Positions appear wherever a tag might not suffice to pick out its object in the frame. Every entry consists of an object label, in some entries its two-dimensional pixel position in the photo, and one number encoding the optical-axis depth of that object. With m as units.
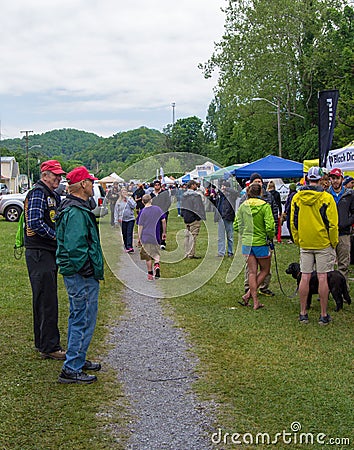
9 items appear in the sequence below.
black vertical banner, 12.55
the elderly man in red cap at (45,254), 6.37
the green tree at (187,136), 81.38
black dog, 8.49
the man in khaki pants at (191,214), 15.27
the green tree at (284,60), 42.97
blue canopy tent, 20.52
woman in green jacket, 9.08
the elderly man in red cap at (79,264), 5.59
